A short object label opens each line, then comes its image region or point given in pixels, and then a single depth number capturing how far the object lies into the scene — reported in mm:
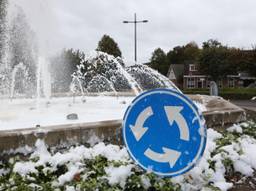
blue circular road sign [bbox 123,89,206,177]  1876
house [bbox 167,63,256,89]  45390
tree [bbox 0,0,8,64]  18501
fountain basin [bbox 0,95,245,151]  2273
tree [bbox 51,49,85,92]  19148
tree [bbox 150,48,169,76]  51047
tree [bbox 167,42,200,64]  54621
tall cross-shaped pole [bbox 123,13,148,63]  17203
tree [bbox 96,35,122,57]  30267
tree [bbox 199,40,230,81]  35931
